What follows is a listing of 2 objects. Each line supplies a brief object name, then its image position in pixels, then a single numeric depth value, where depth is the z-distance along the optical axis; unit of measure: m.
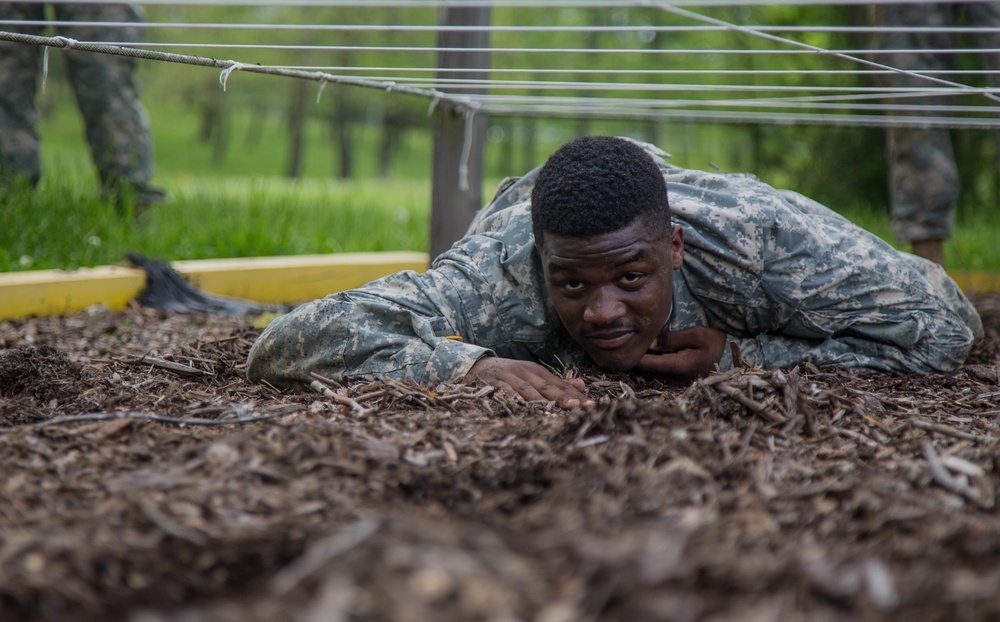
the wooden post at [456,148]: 4.84
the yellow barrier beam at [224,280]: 4.72
